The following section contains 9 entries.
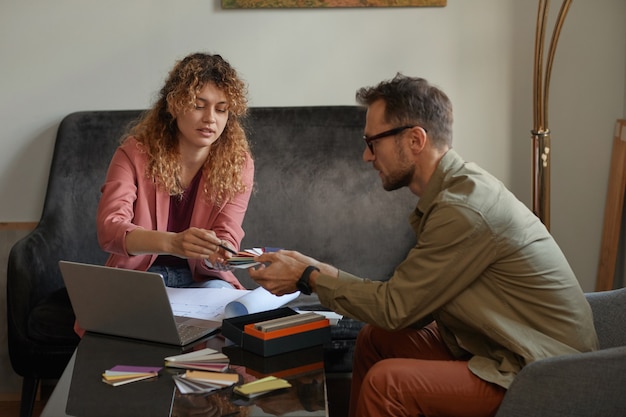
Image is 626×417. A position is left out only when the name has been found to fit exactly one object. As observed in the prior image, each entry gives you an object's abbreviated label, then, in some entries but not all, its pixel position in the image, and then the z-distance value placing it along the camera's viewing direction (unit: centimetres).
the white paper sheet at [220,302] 224
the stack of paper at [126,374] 183
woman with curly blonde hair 266
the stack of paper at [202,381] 177
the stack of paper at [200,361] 188
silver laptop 199
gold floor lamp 309
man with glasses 188
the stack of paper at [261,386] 173
